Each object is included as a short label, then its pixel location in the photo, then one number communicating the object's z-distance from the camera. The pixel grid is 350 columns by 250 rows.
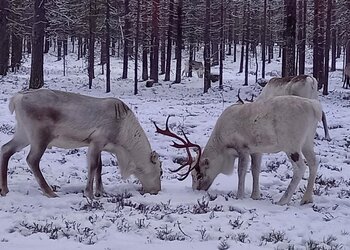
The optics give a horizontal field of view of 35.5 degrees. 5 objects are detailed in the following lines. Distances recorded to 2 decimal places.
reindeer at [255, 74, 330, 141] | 12.72
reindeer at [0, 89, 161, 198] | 7.15
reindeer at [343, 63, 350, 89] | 30.77
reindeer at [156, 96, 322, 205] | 7.20
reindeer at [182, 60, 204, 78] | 38.58
